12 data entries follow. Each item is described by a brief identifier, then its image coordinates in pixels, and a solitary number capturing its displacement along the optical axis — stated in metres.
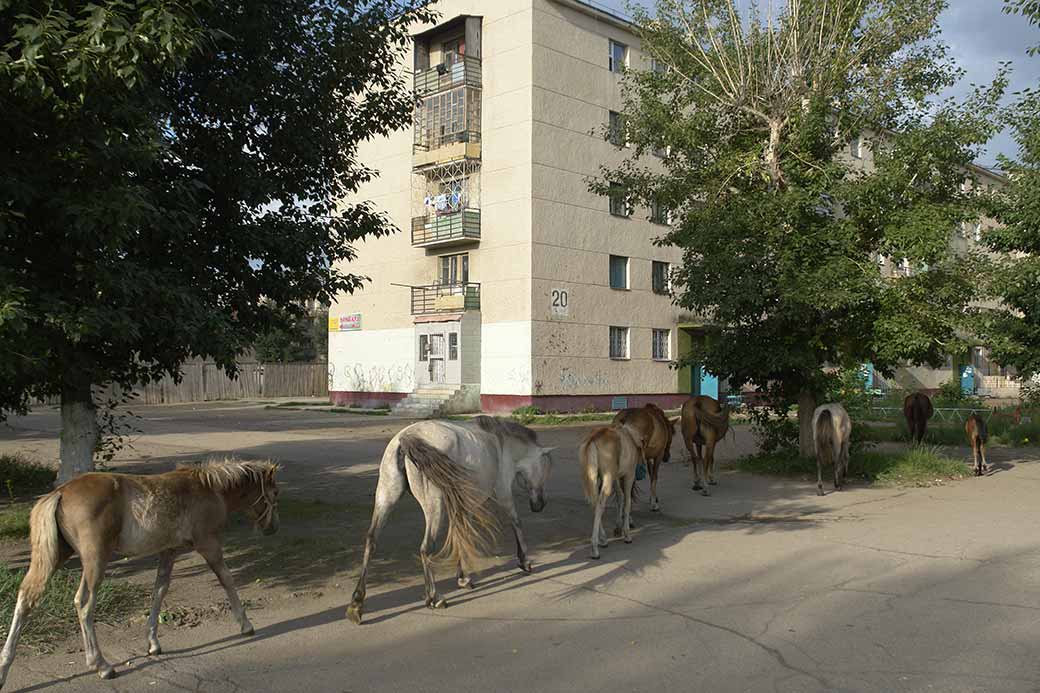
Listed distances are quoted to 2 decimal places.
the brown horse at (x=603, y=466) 8.41
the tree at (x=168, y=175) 5.43
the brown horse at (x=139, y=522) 4.92
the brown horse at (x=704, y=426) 12.68
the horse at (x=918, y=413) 17.91
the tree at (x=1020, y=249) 13.66
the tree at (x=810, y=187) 13.14
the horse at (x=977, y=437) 14.23
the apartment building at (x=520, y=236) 30.47
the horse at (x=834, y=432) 12.51
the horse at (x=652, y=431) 10.59
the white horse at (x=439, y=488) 6.37
